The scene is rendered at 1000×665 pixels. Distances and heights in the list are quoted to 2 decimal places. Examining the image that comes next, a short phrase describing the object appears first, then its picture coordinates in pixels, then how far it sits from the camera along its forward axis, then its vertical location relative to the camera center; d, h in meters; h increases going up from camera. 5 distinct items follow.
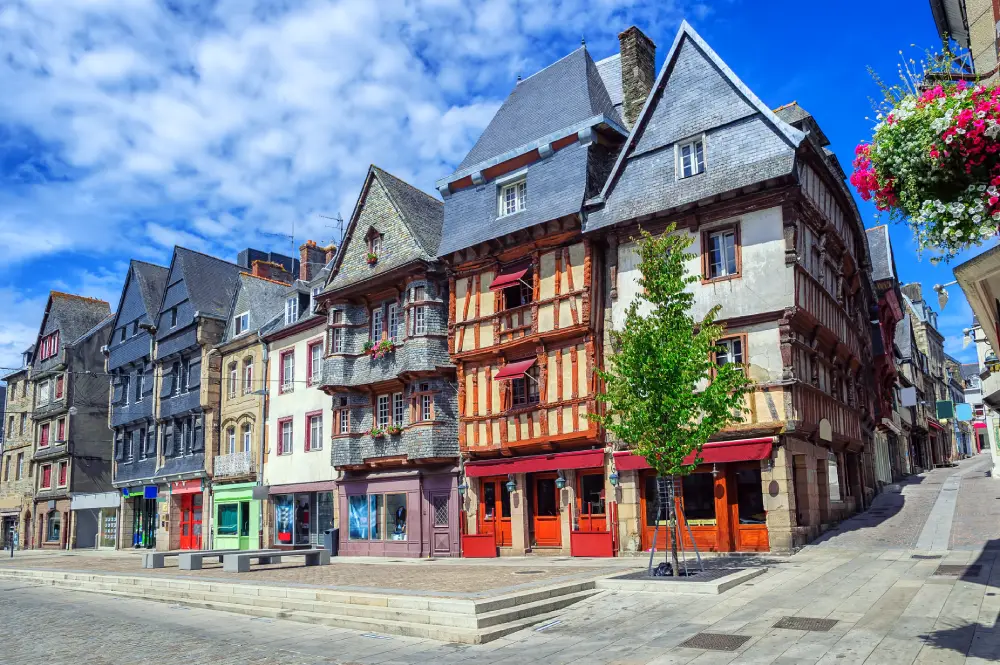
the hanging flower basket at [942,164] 6.27 +2.35
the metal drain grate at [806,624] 9.71 -1.99
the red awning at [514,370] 22.77 +2.82
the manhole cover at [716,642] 9.10 -2.05
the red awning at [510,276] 23.58 +5.65
